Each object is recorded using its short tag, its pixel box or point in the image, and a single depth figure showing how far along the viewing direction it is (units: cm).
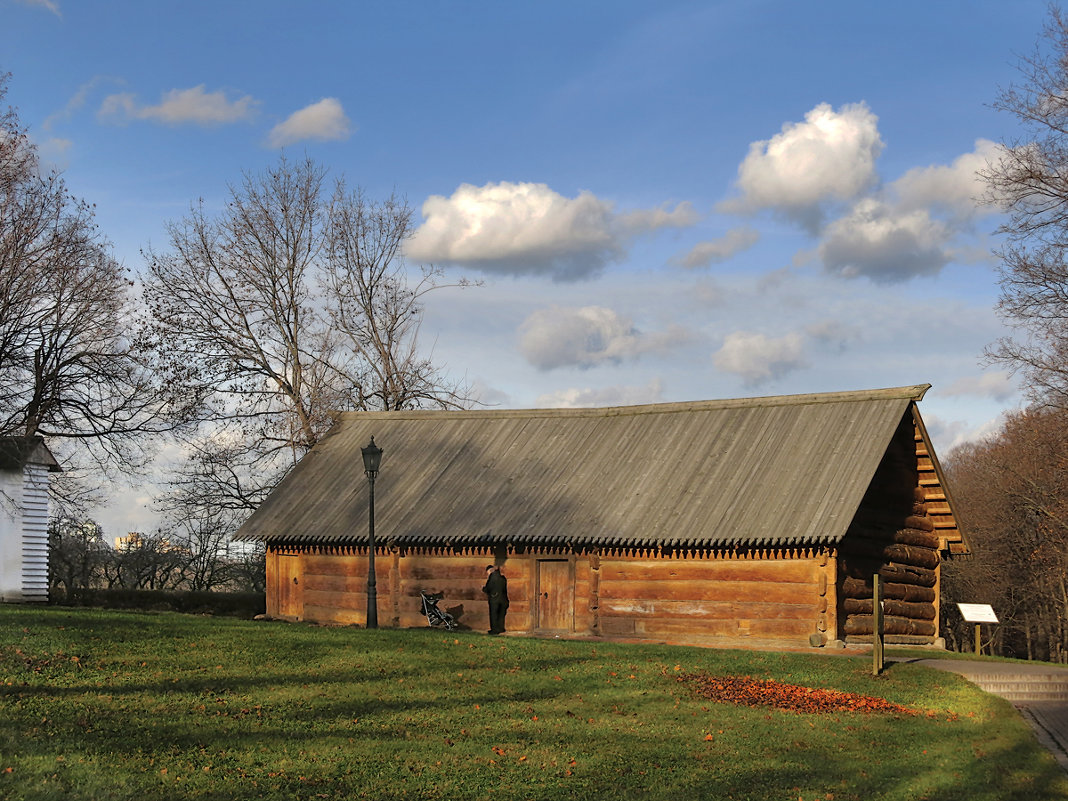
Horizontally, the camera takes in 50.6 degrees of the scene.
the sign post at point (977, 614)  2506
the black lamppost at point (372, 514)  2348
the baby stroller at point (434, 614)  2786
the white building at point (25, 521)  3450
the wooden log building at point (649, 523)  2517
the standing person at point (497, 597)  2598
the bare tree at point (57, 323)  3188
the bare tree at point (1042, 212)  2892
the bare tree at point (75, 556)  4091
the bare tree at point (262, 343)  4225
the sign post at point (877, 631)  1934
